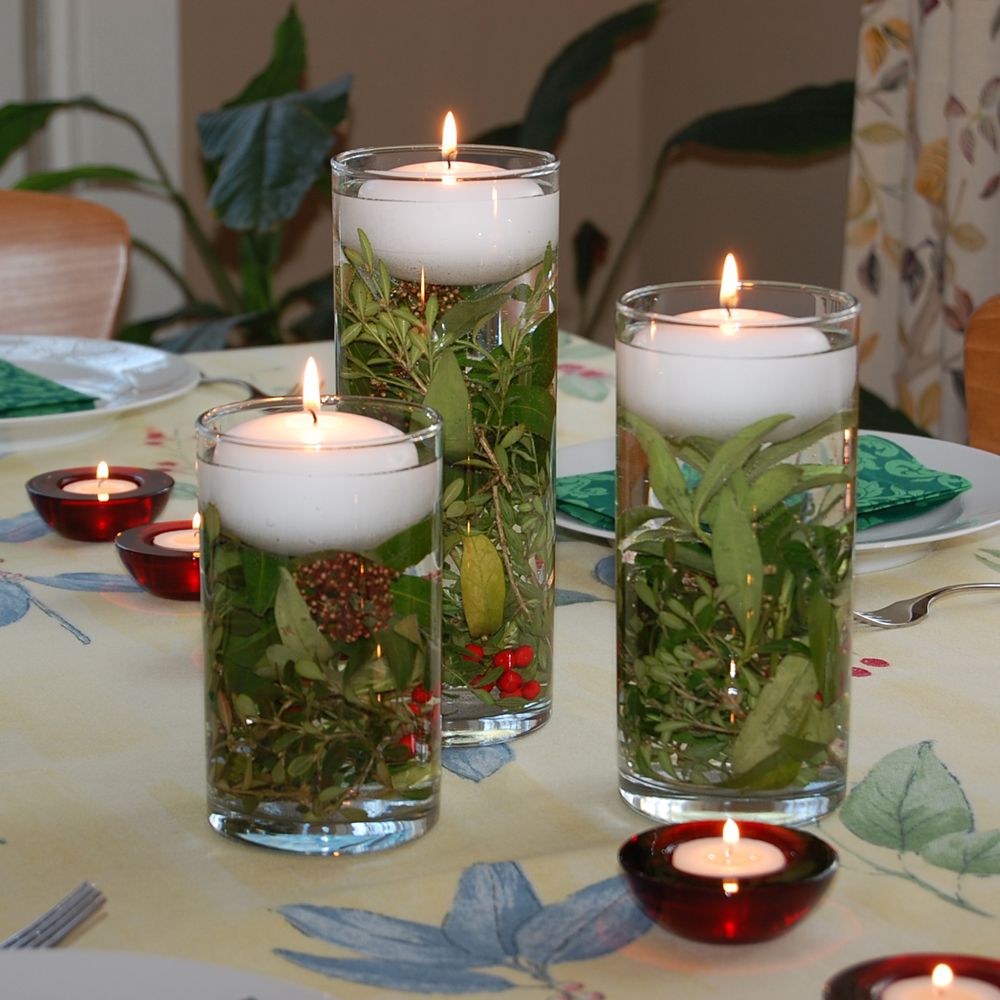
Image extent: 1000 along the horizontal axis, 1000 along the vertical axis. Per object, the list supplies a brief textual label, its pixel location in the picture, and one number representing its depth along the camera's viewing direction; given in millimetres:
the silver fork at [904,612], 1538
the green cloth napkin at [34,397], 1930
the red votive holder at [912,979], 1160
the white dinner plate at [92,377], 1964
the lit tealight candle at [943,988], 1158
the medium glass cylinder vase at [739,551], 1266
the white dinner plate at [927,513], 1608
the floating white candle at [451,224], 1377
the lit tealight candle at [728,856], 1216
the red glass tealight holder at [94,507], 1674
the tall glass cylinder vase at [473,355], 1375
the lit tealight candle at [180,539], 1597
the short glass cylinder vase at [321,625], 1249
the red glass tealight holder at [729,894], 1194
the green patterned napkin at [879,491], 1629
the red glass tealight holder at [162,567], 1564
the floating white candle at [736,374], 1267
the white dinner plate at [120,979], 1149
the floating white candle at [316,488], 1248
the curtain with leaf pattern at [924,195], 3825
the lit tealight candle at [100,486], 1707
